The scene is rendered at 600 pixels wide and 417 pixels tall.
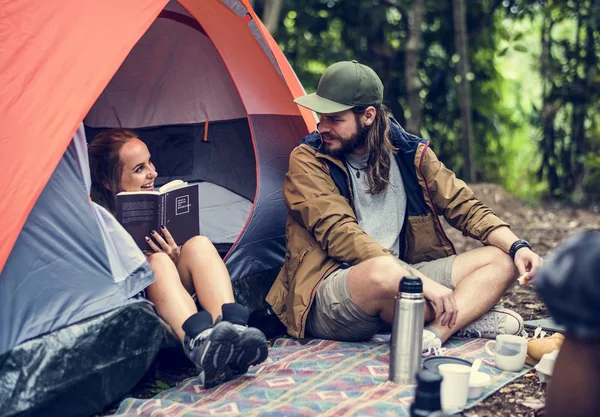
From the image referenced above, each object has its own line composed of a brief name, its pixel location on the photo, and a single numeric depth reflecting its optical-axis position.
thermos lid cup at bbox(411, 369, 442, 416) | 1.90
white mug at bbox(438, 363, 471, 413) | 2.25
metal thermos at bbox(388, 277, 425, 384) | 2.36
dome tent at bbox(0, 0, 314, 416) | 2.26
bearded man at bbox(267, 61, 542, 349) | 2.81
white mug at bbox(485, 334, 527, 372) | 2.62
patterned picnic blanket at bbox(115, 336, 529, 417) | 2.29
